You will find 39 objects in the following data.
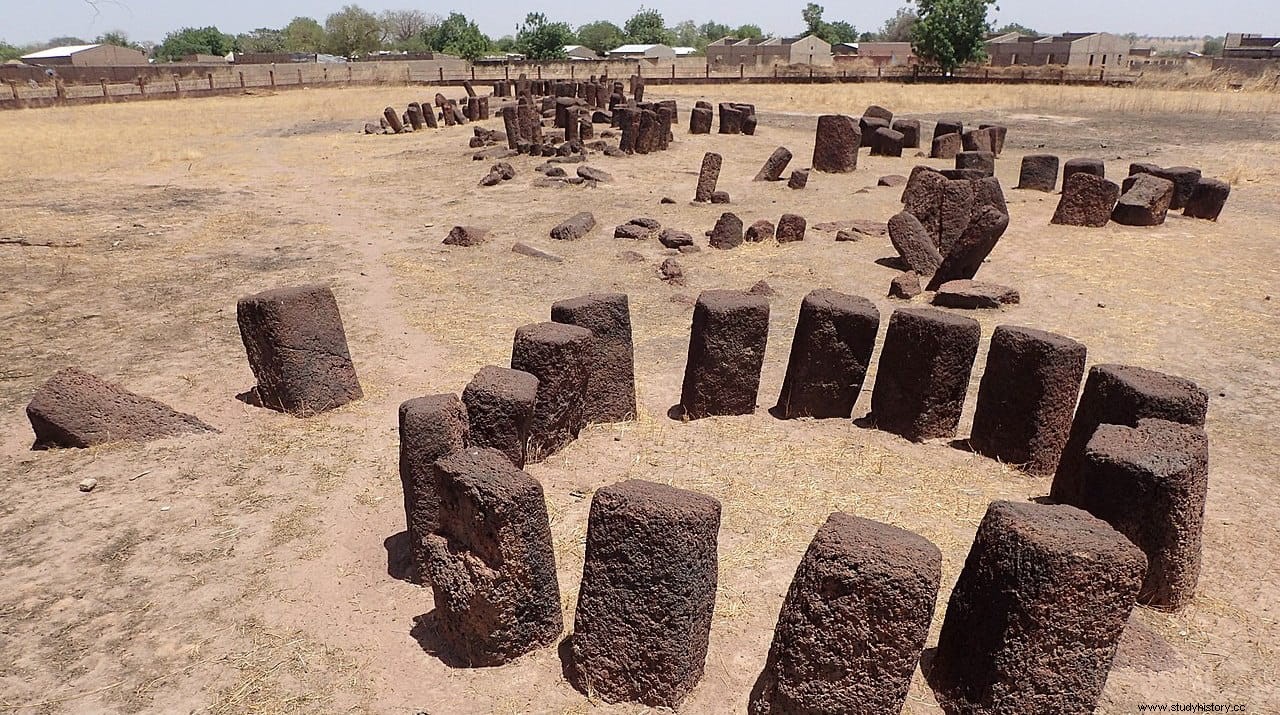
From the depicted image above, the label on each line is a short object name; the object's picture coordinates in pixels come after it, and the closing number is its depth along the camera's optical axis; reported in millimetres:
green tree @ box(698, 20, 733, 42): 158288
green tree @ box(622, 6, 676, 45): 115100
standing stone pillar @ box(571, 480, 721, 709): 3652
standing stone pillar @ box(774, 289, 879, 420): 6719
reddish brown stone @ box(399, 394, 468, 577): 4781
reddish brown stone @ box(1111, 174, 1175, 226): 13648
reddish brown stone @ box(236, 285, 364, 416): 7008
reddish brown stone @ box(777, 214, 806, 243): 13023
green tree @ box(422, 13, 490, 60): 76375
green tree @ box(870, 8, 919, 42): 121750
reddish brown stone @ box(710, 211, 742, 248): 12844
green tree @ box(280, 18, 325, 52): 96438
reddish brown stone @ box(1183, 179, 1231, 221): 13938
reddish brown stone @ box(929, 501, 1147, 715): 3351
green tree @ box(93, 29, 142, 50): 89638
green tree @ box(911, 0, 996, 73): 45719
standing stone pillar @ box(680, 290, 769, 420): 6777
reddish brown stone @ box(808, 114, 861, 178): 18891
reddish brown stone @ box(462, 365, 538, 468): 5094
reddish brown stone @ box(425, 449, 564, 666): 3855
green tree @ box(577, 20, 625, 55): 109688
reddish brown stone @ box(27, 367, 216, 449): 6535
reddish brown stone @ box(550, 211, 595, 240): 13672
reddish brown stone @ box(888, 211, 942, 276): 11359
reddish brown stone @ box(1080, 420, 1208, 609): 4191
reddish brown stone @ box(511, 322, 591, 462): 5973
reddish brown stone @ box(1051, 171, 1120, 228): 13578
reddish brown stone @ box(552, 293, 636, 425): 6688
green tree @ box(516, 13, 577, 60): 68938
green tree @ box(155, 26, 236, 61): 91619
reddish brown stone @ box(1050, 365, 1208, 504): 4910
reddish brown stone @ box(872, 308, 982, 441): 6305
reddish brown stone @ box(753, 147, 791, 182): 18203
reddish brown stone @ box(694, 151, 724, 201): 16188
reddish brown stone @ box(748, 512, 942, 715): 3307
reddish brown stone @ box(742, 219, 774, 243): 13086
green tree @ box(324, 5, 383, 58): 91375
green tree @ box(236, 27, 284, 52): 101969
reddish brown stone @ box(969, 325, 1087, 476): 5816
